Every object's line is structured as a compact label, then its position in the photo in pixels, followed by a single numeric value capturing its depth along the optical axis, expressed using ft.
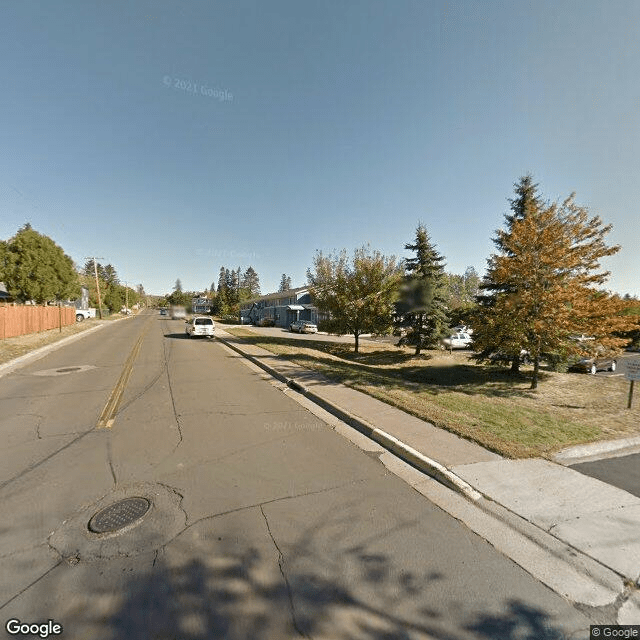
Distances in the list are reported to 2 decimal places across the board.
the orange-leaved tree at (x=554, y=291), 28.68
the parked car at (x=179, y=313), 201.77
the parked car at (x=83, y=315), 138.37
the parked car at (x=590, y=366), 47.03
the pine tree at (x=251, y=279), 389.31
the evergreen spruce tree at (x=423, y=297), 59.31
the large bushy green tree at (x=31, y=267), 84.84
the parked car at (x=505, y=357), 36.78
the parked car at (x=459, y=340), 75.60
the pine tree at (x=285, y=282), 458.58
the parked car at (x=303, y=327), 112.37
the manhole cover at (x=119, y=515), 10.50
